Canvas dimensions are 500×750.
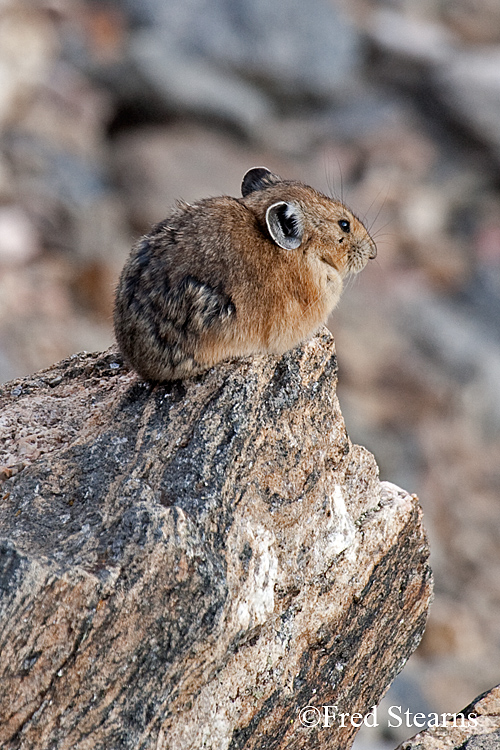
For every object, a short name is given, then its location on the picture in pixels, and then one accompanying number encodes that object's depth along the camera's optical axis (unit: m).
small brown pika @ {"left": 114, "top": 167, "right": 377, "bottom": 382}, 12.83
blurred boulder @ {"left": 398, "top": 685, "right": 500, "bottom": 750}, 12.16
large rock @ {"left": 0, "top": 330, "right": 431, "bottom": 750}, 10.23
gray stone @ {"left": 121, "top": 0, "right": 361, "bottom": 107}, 65.81
